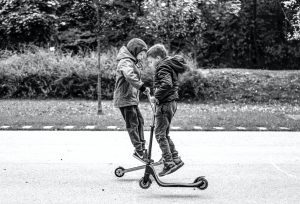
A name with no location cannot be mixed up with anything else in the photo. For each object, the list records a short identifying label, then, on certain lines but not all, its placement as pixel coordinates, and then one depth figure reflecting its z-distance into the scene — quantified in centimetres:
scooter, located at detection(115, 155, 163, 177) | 695
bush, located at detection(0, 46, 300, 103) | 1847
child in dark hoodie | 651
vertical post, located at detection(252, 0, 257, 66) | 2871
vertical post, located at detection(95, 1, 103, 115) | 1456
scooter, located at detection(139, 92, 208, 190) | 615
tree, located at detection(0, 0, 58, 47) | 2412
